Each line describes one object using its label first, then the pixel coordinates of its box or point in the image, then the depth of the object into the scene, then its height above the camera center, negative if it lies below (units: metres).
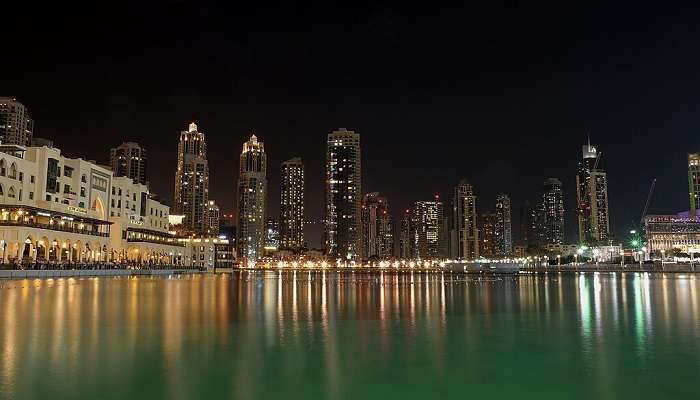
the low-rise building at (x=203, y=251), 151.62 +2.22
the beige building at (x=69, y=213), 77.06 +7.67
